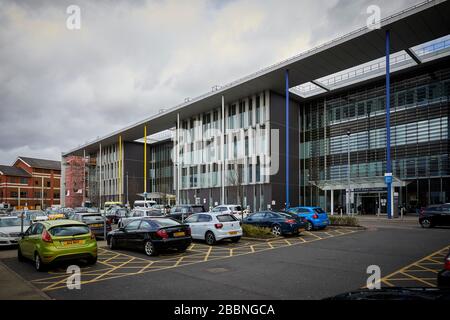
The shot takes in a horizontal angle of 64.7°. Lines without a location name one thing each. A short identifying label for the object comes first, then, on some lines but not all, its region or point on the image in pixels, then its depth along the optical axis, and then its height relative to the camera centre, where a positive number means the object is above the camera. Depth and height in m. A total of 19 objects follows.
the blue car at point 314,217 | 21.11 -2.55
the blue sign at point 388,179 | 30.39 -0.45
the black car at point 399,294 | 3.51 -1.26
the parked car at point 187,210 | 24.78 -2.41
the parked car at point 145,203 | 42.17 -3.37
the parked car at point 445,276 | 5.51 -1.63
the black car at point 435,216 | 21.45 -2.63
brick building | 85.69 -1.36
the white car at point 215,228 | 14.90 -2.24
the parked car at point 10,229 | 15.19 -2.32
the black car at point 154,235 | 12.18 -2.11
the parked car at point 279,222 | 17.56 -2.40
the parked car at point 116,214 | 28.23 -3.10
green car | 9.74 -1.88
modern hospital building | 33.66 +5.76
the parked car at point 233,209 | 25.98 -2.46
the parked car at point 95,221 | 17.70 -2.23
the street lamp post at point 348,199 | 31.69 -2.25
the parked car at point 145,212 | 22.19 -2.29
